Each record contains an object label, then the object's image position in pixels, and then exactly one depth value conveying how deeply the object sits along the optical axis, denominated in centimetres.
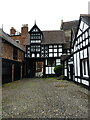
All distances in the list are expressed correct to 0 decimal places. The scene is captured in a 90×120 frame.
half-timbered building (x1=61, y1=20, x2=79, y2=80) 1400
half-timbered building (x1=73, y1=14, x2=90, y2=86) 885
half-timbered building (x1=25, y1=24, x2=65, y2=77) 2075
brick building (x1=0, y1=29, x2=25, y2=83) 1295
